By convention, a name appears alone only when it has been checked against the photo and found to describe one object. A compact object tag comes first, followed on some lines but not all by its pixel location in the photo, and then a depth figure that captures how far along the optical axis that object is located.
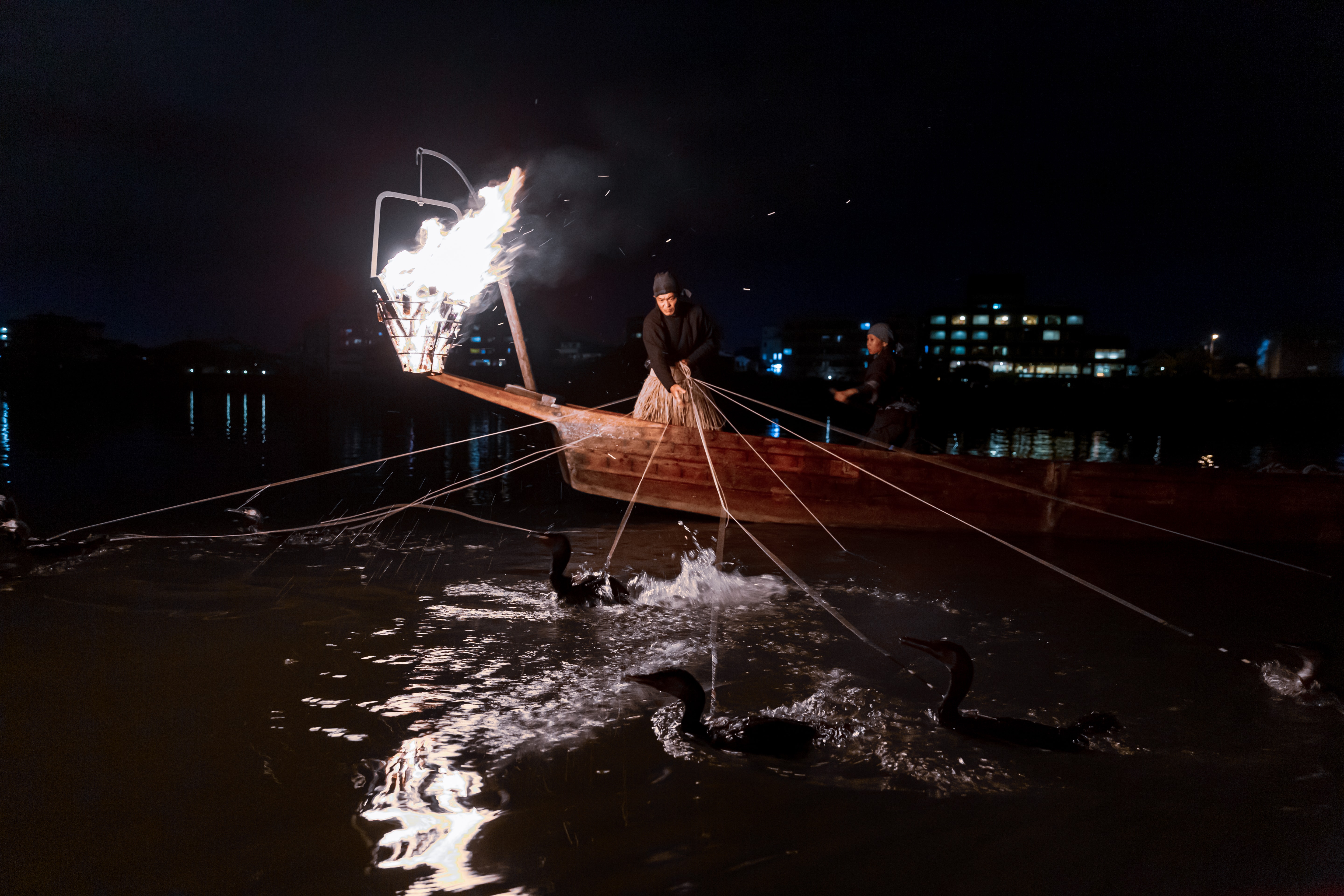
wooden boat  7.19
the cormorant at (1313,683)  3.48
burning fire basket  5.30
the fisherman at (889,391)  7.51
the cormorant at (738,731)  2.93
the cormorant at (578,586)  4.95
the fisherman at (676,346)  7.05
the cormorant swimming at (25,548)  5.61
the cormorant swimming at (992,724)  3.03
